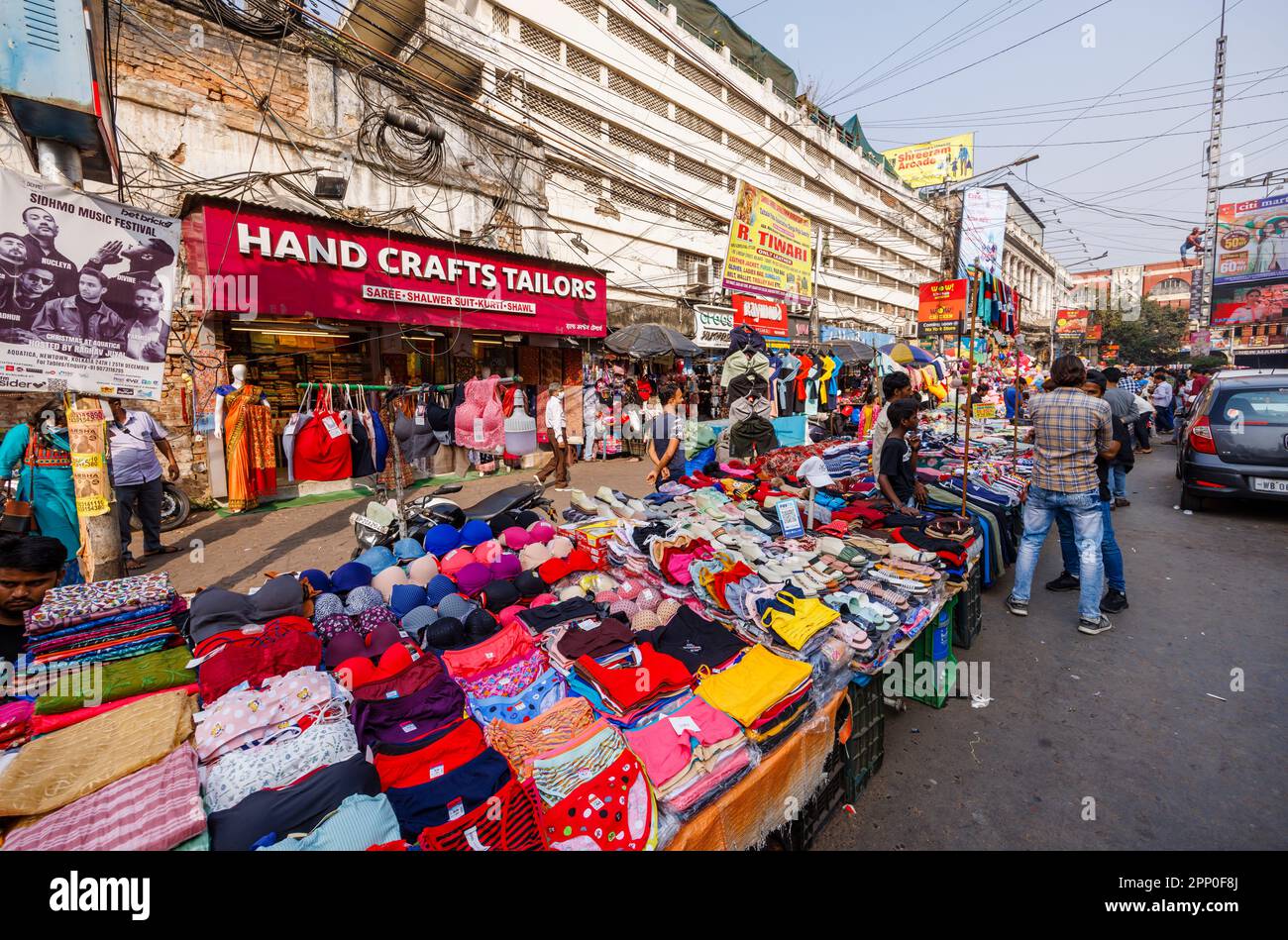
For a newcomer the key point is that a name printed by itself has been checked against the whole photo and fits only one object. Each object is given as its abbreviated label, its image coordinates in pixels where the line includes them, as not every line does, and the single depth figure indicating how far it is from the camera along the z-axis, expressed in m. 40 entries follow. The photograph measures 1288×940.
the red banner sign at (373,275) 7.41
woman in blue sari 4.66
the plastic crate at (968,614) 4.27
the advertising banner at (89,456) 3.42
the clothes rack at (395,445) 4.64
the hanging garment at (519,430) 9.18
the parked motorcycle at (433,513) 4.58
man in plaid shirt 4.43
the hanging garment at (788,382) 13.18
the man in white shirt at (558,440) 9.33
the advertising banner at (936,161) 43.88
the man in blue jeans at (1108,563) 4.88
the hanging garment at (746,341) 8.01
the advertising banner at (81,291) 2.97
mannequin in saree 7.77
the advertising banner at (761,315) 9.83
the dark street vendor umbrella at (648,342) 11.80
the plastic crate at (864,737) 2.83
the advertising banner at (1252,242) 28.48
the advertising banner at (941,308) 9.03
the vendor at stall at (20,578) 2.45
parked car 7.07
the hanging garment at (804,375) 13.67
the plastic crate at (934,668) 3.66
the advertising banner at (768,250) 9.49
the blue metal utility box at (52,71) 2.76
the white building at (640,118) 15.48
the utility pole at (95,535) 3.28
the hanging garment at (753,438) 7.57
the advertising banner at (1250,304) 29.58
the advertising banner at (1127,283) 69.75
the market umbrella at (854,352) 16.59
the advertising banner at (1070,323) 28.50
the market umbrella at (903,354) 13.58
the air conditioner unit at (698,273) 21.12
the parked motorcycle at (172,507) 7.28
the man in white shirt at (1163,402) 16.15
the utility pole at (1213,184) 26.27
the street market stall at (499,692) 1.82
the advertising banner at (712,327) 16.42
